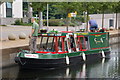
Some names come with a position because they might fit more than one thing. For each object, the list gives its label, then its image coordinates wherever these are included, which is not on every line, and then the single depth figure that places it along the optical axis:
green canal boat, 15.52
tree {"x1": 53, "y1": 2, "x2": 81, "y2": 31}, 27.64
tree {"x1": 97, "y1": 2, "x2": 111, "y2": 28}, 35.12
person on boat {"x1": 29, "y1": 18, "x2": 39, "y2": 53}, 15.77
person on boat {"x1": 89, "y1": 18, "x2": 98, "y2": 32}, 21.23
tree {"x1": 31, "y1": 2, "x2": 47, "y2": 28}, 25.22
